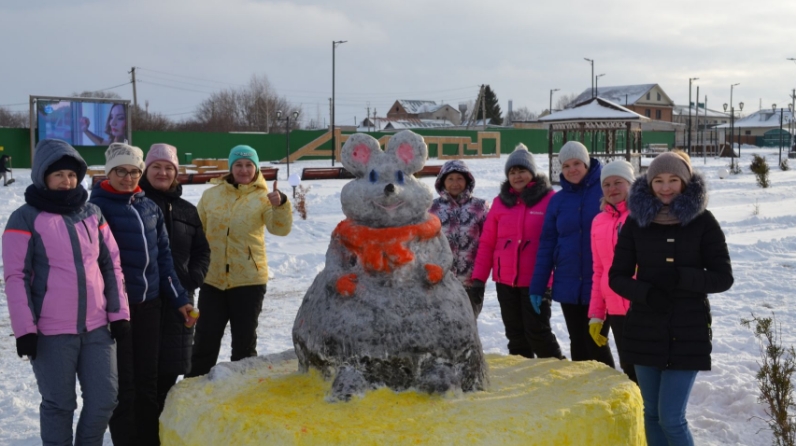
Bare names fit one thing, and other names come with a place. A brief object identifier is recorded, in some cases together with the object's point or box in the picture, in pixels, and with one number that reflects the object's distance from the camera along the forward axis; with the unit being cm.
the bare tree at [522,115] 9656
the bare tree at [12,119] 4881
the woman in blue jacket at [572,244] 436
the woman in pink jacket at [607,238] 403
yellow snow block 283
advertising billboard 2209
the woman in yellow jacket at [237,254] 460
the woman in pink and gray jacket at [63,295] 318
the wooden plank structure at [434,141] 3201
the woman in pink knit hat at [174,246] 400
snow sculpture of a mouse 324
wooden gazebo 2239
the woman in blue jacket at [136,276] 365
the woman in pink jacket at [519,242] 466
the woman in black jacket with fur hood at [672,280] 329
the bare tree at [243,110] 5341
